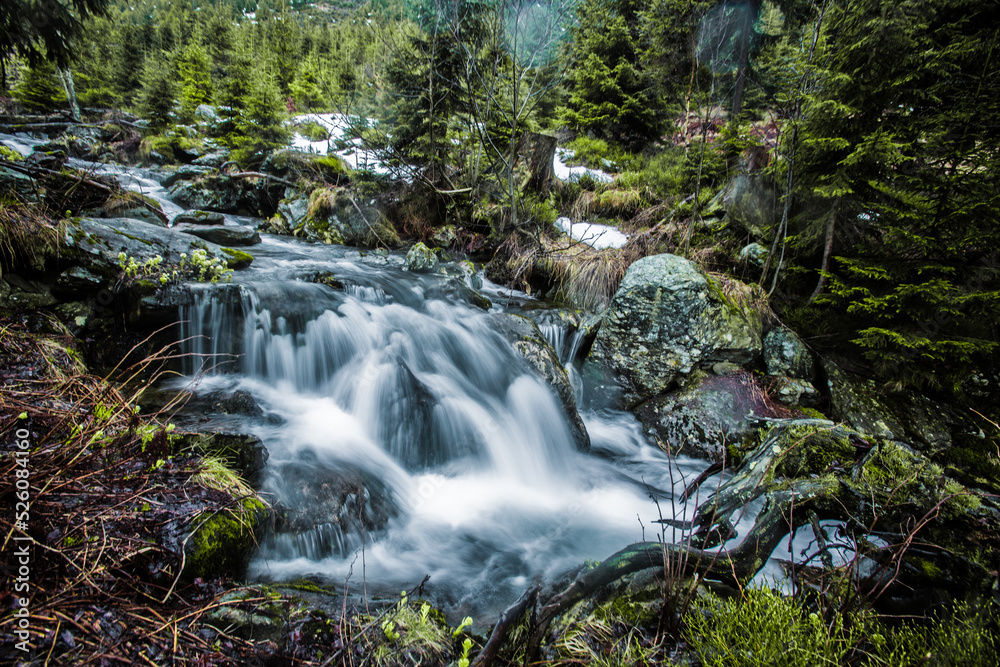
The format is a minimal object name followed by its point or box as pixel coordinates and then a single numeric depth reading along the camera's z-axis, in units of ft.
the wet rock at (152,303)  14.71
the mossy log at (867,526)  6.73
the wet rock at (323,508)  9.57
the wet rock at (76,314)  14.05
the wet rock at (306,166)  37.99
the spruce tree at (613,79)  36.76
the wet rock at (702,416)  16.02
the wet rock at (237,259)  22.47
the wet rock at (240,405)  13.44
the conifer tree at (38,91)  61.11
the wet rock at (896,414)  14.98
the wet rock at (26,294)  13.24
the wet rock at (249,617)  6.05
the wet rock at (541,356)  17.44
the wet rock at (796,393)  16.84
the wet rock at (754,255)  21.28
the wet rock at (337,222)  34.06
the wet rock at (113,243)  14.98
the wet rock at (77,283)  14.40
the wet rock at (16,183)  14.66
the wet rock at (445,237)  33.78
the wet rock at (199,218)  29.68
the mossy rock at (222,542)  6.89
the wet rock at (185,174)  43.73
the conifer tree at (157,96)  64.64
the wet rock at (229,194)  40.55
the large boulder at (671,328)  18.17
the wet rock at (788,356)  17.67
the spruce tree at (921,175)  13.52
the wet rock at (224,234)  27.43
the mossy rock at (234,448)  9.46
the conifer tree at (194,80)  63.82
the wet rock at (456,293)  24.14
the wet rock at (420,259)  28.43
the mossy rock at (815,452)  10.68
